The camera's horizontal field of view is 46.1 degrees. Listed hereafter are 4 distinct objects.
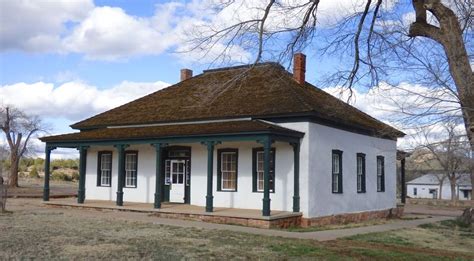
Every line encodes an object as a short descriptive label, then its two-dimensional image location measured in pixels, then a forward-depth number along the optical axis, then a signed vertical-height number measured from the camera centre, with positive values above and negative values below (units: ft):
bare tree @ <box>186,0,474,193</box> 33.96 +10.41
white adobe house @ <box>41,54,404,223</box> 67.15 +3.85
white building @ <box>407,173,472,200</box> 327.88 -4.39
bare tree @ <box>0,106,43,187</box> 160.56 +13.69
